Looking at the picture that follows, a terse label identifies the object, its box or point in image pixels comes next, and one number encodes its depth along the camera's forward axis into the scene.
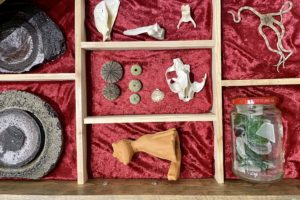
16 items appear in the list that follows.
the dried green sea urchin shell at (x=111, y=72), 0.93
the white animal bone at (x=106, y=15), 0.91
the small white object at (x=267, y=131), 0.84
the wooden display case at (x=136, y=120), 0.84
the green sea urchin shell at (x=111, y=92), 0.93
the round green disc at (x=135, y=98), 0.93
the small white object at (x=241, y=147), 0.85
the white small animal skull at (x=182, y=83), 0.91
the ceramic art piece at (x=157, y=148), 0.88
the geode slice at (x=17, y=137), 0.91
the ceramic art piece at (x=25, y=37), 0.91
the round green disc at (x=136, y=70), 0.94
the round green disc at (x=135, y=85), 0.93
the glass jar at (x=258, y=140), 0.84
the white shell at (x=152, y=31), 0.89
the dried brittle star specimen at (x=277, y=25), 0.91
